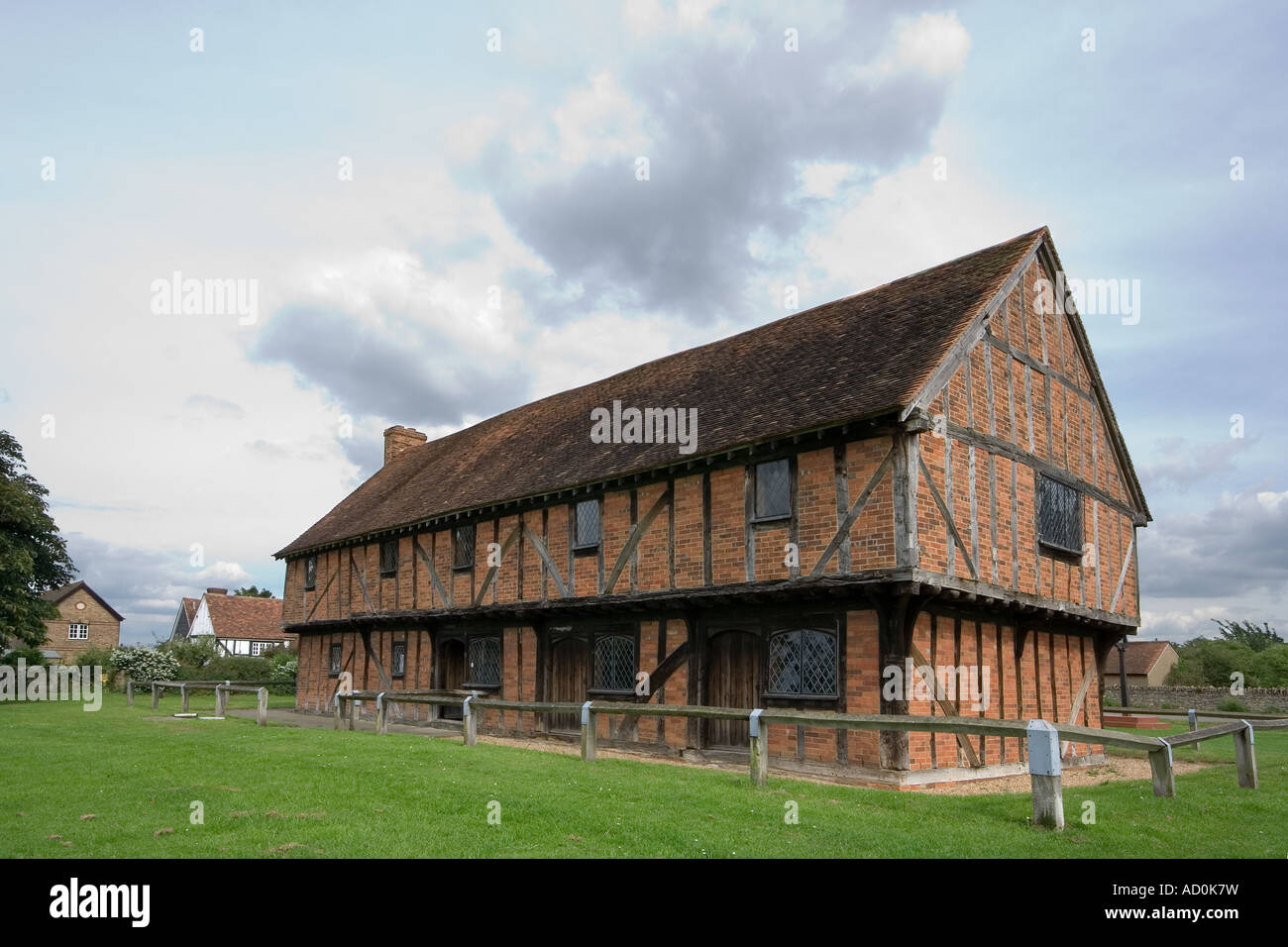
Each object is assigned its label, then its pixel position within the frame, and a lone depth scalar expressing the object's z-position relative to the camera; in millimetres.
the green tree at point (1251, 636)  71438
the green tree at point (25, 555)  32531
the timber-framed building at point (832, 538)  13695
